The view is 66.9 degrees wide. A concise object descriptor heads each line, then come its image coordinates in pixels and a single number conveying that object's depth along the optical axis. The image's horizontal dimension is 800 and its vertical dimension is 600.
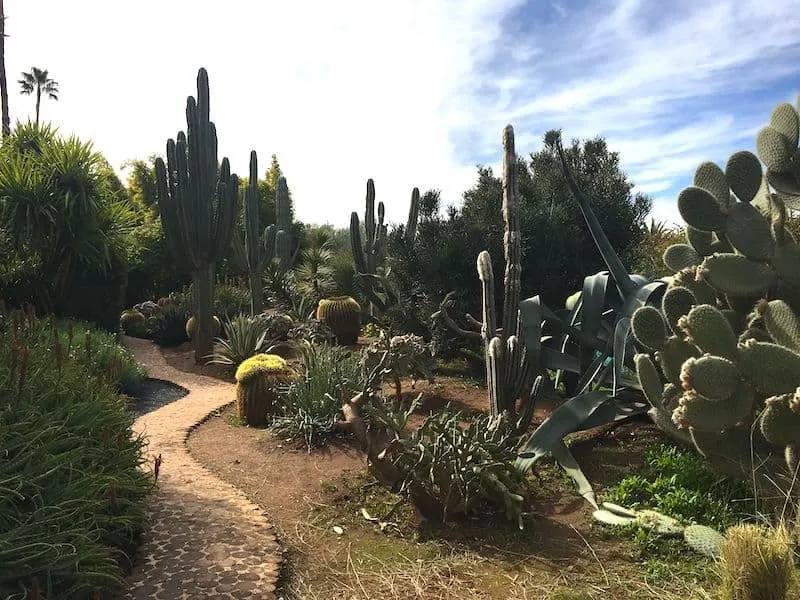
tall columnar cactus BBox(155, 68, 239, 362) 9.92
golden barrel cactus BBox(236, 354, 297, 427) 6.02
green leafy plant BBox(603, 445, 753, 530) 3.38
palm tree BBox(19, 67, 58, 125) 33.50
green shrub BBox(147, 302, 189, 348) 11.90
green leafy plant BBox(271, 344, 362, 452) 5.30
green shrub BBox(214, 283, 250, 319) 13.36
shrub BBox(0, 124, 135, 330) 9.82
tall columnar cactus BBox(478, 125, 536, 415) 4.69
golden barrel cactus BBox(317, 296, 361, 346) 10.78
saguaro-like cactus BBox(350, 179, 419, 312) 12.30
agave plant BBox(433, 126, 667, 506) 4.22
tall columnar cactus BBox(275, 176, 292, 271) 15.30
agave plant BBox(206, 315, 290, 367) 9.21
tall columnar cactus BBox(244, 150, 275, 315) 11.86
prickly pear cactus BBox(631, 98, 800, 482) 3.03
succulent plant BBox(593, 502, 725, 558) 2.98
